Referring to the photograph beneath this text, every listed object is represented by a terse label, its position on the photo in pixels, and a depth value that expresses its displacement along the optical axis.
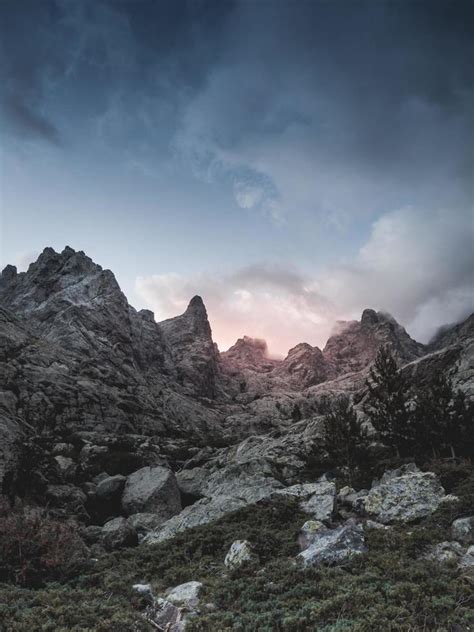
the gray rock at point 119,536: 23.26
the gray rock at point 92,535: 25.15
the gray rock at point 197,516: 24.75
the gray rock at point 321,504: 20.34
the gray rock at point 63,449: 52.38
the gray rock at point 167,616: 10.88
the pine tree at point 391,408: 38.28
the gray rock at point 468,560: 12.59
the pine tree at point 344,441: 35.19
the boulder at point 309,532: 16.49
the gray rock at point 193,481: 38.81
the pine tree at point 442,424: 34.53
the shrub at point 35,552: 15.15
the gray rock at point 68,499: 33.22
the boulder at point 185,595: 12.62
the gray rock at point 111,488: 36.38
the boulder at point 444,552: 13.21
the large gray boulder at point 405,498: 18.92
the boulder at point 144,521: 29.61
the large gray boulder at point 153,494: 33.66
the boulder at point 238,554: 15.73
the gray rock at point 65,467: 43.30
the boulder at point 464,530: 14.95
